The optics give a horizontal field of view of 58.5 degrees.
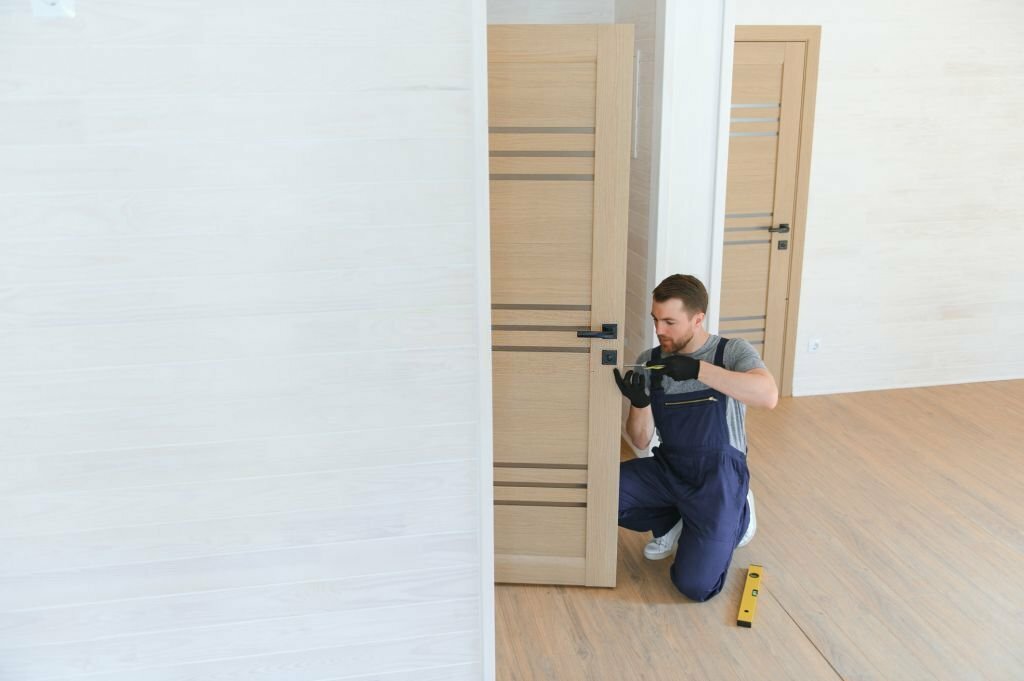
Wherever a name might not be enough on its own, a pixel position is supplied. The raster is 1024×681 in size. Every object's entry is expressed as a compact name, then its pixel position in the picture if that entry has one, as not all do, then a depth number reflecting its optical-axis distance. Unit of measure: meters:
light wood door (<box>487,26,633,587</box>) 2.95
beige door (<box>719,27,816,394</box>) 4.92
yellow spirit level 3.13
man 3.19
